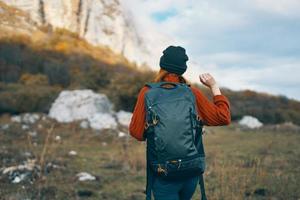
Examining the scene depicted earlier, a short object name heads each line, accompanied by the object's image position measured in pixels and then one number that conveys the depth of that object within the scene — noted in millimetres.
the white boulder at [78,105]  21828
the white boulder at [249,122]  25059
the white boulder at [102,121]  19719
